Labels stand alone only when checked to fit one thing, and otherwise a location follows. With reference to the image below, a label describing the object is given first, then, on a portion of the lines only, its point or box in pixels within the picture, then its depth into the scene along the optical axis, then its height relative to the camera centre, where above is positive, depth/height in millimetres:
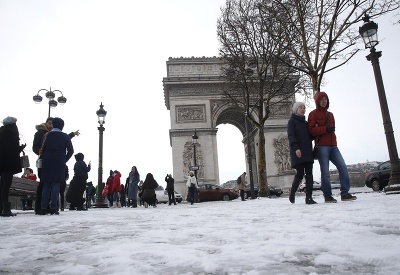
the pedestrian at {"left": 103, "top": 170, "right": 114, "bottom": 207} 15323 +694
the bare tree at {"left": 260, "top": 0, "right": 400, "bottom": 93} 10930 +5958
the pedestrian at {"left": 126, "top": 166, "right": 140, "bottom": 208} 12656 +619
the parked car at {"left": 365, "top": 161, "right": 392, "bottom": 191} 15466 +387
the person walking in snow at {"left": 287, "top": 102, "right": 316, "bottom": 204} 5402 +751
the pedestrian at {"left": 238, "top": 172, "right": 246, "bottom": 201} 16656 +514
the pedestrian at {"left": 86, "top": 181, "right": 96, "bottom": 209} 16203 +695
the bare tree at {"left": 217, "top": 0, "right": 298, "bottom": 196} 15453 +7219
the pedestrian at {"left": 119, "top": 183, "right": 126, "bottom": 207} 15912 +236
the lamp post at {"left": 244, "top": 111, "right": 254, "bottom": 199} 16281 +1554
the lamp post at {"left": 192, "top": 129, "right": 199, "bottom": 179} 20844 +3720
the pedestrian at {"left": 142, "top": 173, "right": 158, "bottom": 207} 12133 +411
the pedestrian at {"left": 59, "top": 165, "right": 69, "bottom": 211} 7445 +443
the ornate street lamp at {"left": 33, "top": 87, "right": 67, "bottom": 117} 15102 +5126
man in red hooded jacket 5348 +771
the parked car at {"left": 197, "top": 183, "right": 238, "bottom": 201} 22297 +107
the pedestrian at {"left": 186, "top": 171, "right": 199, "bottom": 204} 15429 +571
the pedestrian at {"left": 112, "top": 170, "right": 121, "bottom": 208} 14562 +867
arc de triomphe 27141 +6197
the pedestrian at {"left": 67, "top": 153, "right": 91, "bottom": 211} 9242 +494
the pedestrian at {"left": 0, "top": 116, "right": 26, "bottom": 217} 5625 +859
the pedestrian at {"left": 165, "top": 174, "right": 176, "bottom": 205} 14562 +605
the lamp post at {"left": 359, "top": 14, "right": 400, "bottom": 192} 7508 +2110
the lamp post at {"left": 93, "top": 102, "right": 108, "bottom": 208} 13734 +1709
